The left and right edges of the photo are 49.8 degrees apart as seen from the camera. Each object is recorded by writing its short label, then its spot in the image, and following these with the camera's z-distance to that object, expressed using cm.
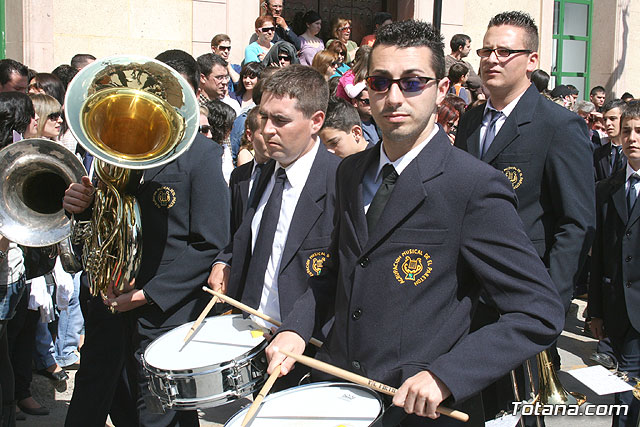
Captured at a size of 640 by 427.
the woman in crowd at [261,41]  858
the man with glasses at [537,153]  333
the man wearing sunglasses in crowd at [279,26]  902
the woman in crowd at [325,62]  777
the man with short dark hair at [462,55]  900
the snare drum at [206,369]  261
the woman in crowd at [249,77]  762
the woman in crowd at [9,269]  357
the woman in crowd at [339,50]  846
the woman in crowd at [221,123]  612
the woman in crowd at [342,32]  970
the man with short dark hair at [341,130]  454
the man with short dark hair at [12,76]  605
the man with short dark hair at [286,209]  307
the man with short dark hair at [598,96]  1257
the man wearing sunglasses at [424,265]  201
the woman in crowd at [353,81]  638
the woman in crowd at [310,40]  930
